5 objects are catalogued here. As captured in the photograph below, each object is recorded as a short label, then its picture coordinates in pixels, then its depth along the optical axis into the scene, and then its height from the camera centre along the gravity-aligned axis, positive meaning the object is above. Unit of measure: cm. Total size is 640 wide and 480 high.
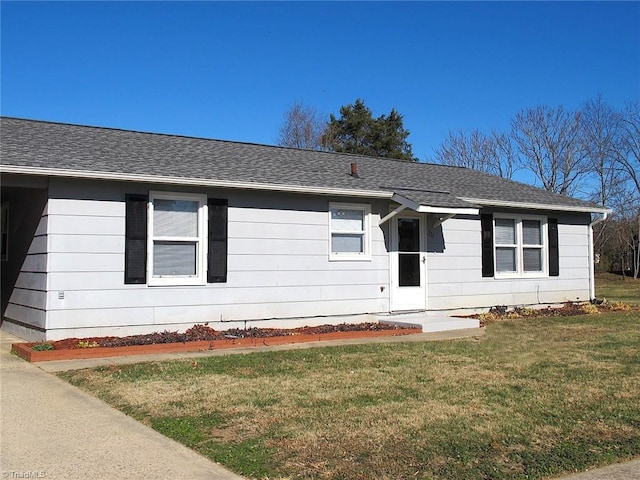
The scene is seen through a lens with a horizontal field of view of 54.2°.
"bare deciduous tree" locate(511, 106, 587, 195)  3706 +657
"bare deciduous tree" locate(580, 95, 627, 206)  3703 +634
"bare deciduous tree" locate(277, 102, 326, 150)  3938 +852
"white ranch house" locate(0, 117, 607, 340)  999 +60
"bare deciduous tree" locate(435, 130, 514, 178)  3862 +703
